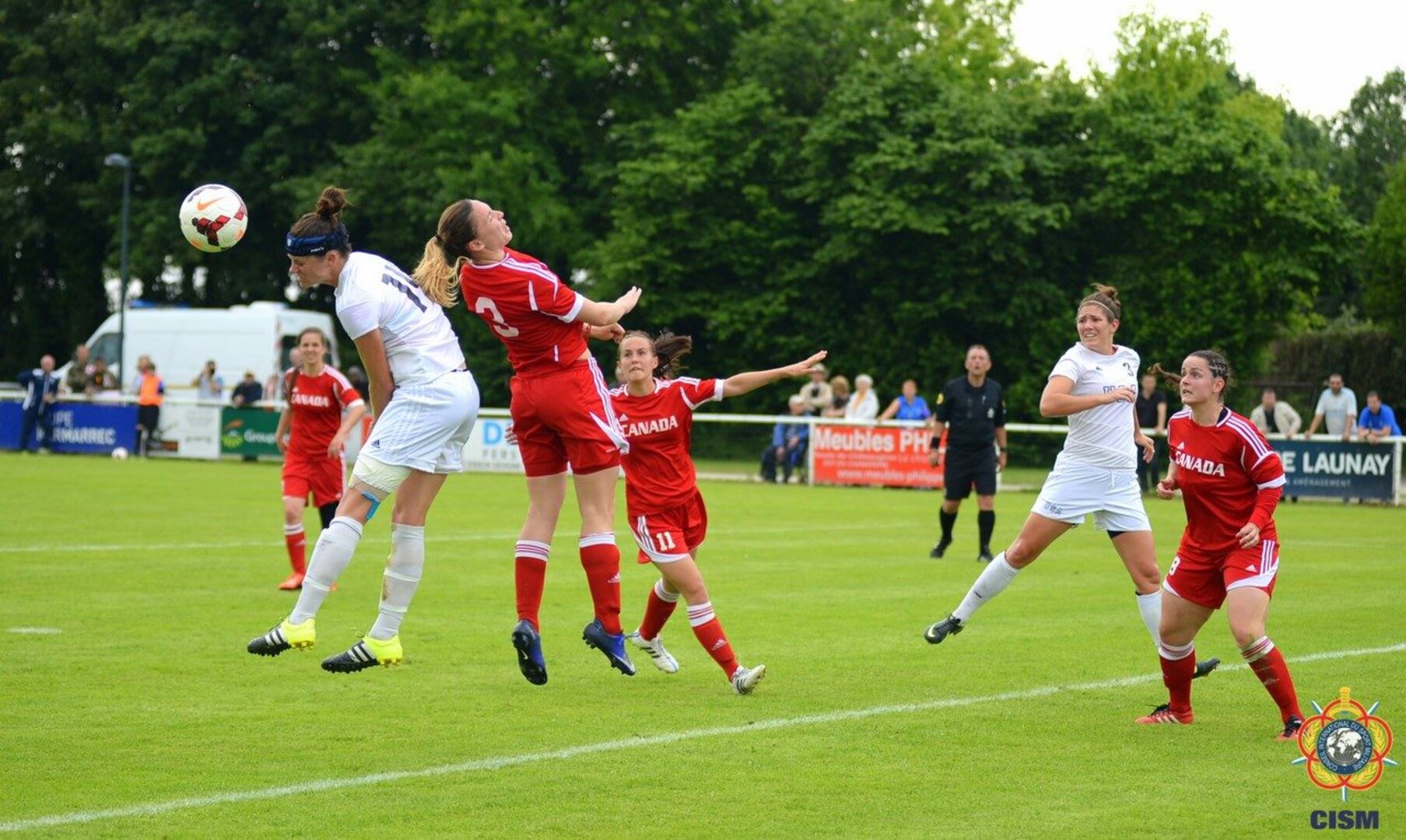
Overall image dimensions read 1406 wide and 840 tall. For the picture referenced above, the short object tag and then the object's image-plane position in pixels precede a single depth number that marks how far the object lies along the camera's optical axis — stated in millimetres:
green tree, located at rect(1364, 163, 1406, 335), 45750
